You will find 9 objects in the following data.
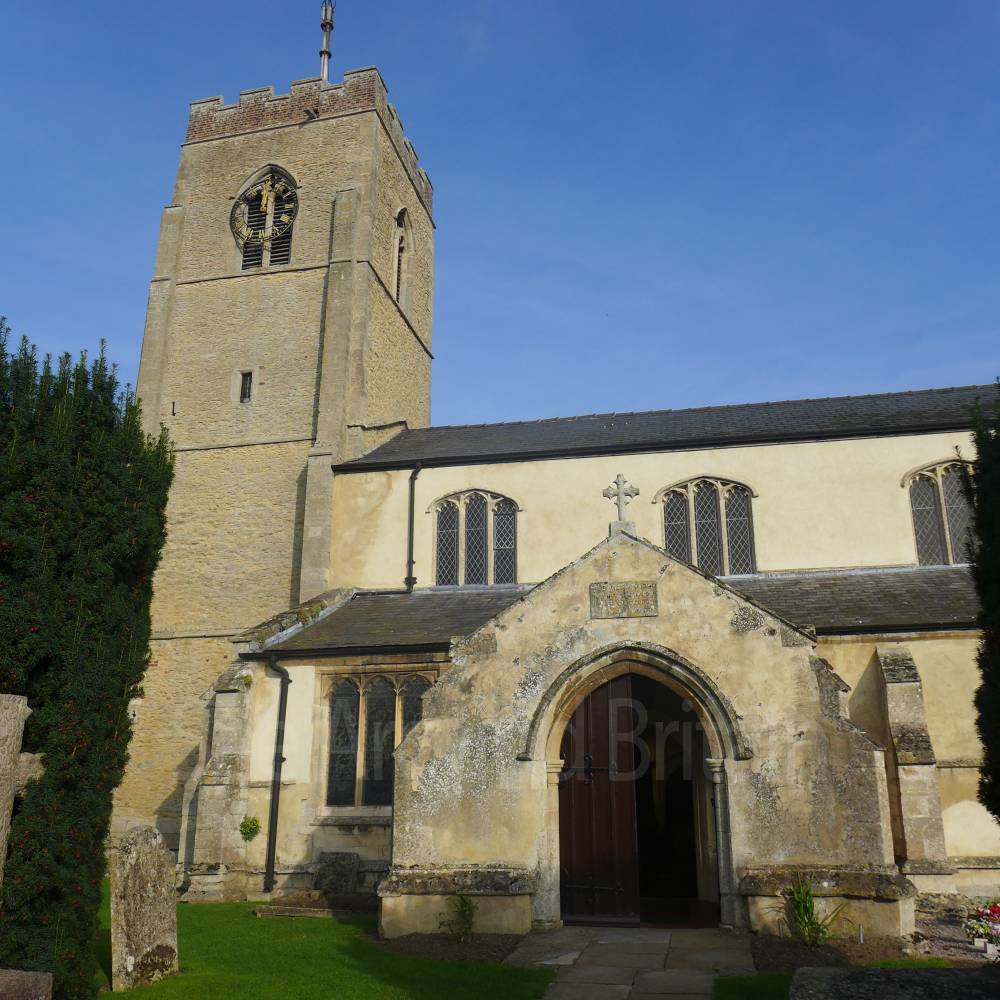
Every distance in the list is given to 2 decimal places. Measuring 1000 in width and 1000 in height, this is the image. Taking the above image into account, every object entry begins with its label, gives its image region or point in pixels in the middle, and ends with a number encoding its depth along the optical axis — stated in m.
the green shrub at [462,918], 11.01
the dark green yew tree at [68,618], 7.92
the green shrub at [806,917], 10.18
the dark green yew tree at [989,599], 7.90
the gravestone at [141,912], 9.77
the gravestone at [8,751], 6.41
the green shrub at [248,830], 16.89
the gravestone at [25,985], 4.89
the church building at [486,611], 11.41
